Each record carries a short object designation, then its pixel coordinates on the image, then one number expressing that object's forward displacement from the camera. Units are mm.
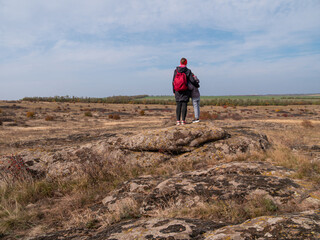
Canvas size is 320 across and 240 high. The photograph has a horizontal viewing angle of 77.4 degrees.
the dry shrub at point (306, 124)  17167
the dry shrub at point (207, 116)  25953
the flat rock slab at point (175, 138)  6523
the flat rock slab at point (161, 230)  2381
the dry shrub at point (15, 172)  5645
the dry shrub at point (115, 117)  29169
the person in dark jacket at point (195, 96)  7680
